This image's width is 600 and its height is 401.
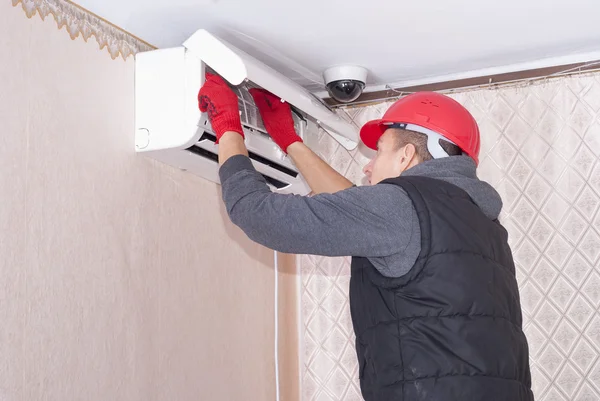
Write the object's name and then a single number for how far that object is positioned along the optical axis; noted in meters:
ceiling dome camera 2.36
